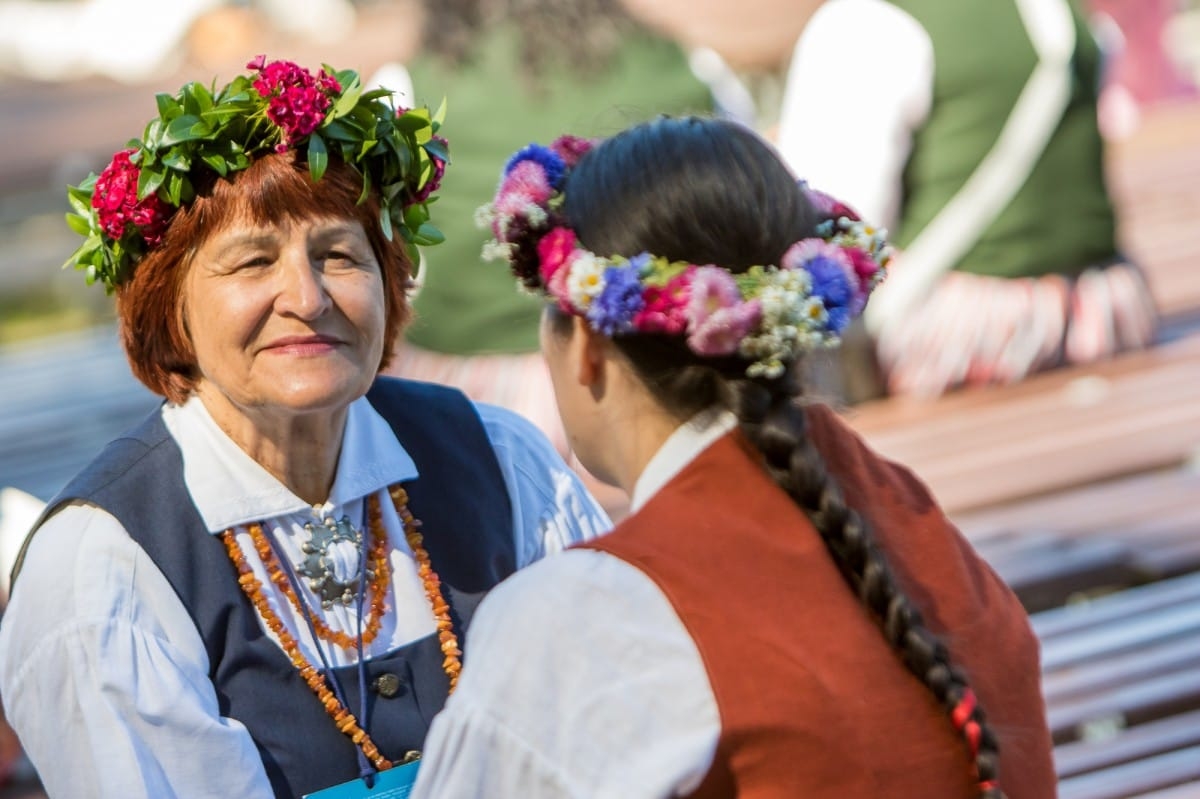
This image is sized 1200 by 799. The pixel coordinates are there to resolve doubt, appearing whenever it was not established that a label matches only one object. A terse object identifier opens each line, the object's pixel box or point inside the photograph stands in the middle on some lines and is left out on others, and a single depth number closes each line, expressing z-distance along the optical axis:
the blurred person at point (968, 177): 8.90
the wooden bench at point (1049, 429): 7.74
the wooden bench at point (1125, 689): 5.63
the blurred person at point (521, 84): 8.69
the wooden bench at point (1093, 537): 6.80
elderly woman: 3.91
